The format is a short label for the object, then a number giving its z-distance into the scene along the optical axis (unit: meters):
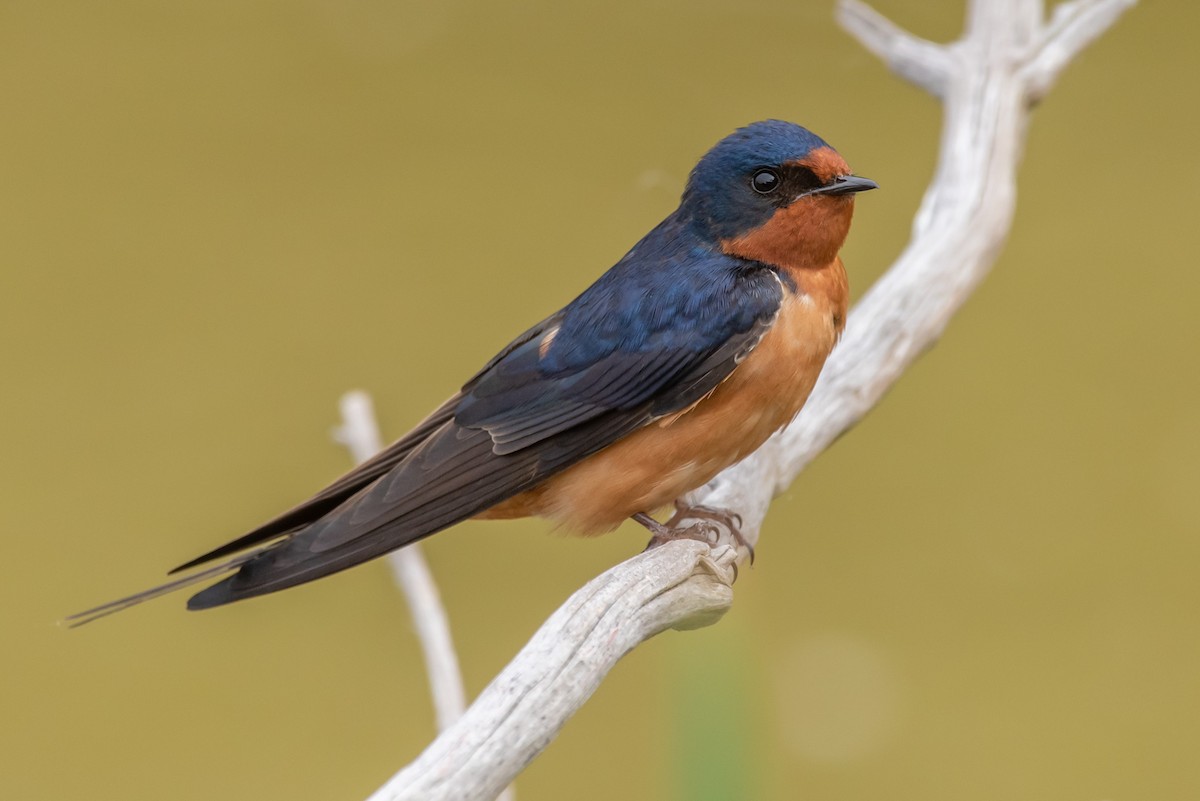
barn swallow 3.39
